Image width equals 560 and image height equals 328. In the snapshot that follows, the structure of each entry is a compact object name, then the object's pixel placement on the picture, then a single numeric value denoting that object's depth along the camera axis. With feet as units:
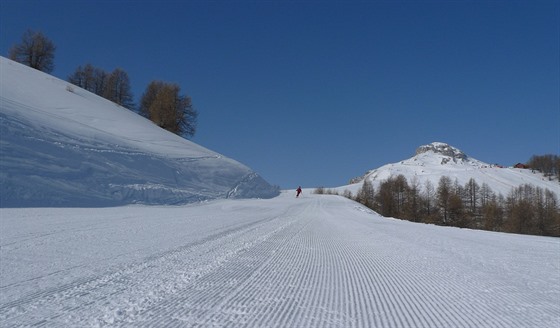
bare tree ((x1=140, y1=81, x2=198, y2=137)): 172.76
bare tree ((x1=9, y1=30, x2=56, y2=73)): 181.16
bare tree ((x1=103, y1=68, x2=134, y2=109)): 195.31
